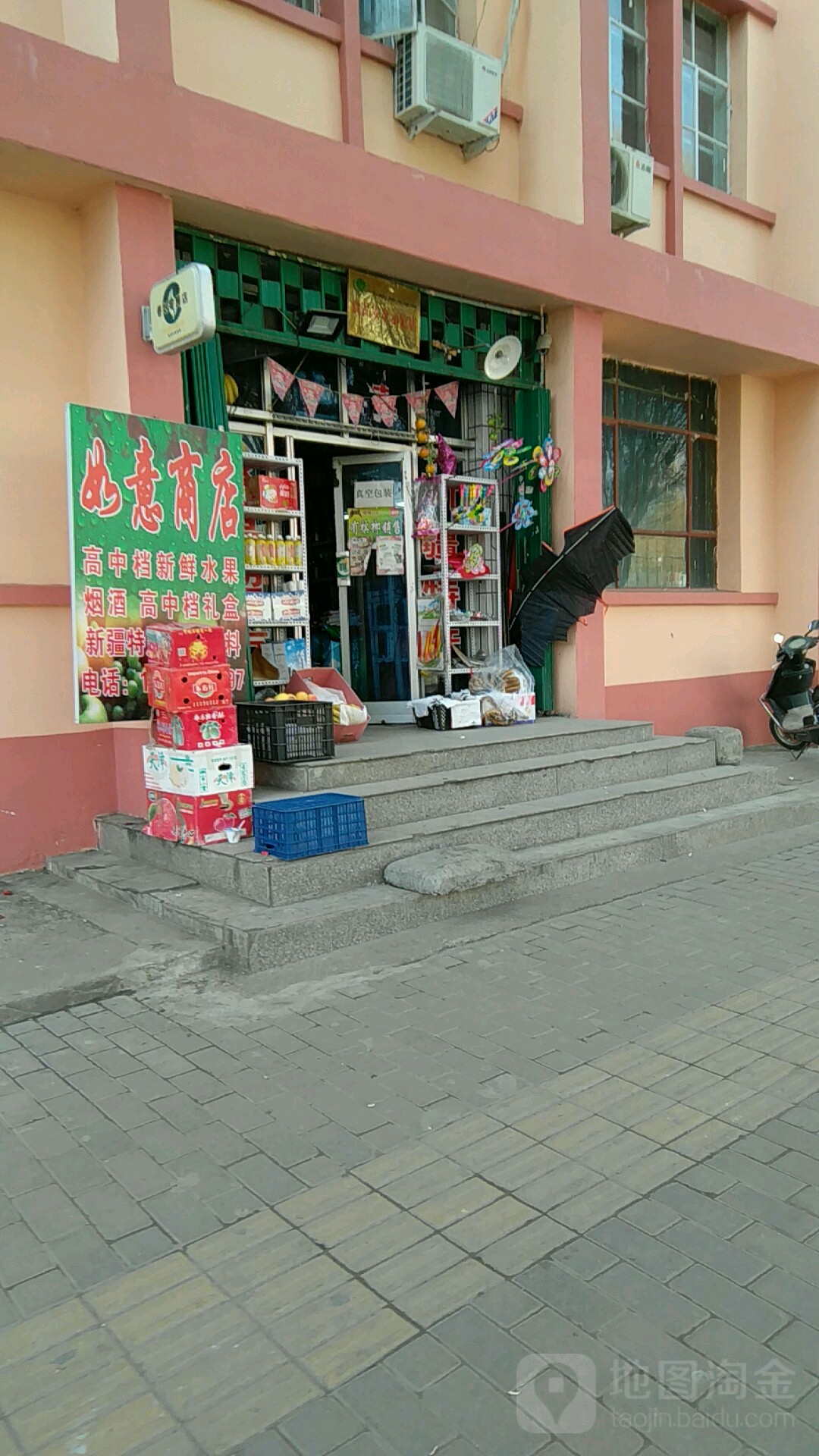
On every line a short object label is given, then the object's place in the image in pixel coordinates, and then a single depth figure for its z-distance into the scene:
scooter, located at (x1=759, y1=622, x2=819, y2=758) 9.91
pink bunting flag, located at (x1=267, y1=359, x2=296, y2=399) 7.67
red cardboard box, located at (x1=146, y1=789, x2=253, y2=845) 5.43
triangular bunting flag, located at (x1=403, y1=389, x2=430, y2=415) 8.69
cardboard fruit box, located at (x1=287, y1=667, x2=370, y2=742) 7.01
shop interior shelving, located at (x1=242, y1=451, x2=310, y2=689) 7.60
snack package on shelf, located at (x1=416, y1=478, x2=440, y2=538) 8.64
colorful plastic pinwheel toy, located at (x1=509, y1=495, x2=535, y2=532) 8.92
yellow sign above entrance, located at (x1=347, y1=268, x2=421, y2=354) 7.61
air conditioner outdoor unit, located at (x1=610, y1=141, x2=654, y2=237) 8.94
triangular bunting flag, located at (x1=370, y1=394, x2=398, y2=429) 8.49
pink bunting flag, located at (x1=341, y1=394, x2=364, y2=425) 8.25
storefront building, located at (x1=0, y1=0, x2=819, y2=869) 5.98
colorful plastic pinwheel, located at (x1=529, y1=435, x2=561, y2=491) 8.80
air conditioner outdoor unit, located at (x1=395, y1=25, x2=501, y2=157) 7.35
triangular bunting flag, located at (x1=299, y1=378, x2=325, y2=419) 7.93
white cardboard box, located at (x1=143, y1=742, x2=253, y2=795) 5.36
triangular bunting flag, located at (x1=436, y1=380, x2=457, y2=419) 8.88
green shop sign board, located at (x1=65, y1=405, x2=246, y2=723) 5.61
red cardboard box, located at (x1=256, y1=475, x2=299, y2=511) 7.52
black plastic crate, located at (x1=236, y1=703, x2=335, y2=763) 6.10
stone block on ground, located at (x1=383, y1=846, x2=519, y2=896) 5.28
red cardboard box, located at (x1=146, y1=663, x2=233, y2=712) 5.34
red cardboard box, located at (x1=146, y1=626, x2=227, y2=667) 5.39
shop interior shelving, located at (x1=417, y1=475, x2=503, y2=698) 8.74
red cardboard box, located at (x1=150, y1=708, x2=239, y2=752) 5.35
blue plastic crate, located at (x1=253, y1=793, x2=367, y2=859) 5.14
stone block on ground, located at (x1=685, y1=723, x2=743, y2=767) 8.44
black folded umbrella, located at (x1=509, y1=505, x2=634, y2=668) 8.77
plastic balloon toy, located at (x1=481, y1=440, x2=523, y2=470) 8.80
